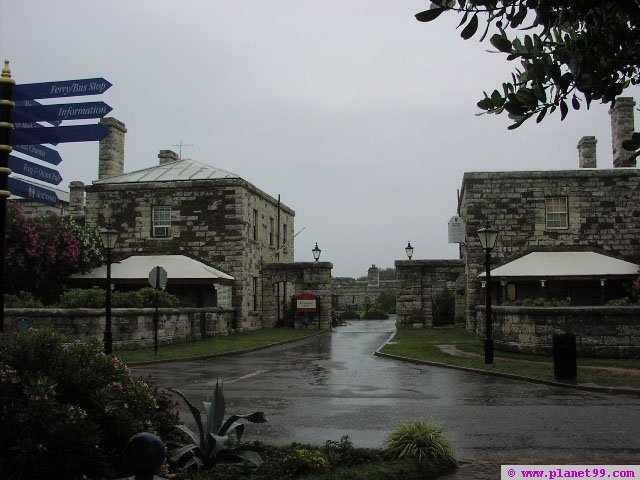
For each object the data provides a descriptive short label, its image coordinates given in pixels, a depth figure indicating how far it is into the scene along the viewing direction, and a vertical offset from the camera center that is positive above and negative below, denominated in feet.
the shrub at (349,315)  165.37 -6.21
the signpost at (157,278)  63.18 +1.46
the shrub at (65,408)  14.52 -2.91
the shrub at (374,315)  164.66 -6.17
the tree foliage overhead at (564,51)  11.55 +4.61
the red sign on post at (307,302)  109.91 -1.78
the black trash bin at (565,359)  44.70 -4.89
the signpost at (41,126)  21.49 +5.94
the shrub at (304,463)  20.11 -5.53
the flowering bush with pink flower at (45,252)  79.92 +5.48
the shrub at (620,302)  64.13 -1.21
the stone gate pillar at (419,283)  108.99 +1.45
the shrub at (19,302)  67.46 -0.99
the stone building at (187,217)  100.42 +12.27
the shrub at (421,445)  21.49 -5.45
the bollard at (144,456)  8.58 -2.24
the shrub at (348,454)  21.54 -5.70
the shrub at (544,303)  64.03 -1.26
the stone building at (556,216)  90.58 +11.05
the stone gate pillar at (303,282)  111.55 +1.77
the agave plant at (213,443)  19.44 -4.79
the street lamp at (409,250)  112.78 +7.44
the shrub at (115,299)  69.46 -0.72
